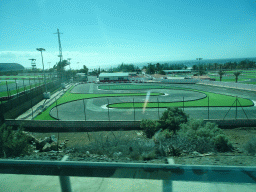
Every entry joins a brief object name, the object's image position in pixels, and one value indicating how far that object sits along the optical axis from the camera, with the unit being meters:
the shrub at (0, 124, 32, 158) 8.66
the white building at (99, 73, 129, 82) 74.38
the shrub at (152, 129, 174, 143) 14.29
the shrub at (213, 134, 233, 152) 12.73
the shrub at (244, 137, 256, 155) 10.72
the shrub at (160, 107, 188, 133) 17.16
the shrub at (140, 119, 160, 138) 16.81
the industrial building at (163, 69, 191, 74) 133.44
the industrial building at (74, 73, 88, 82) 83.24
